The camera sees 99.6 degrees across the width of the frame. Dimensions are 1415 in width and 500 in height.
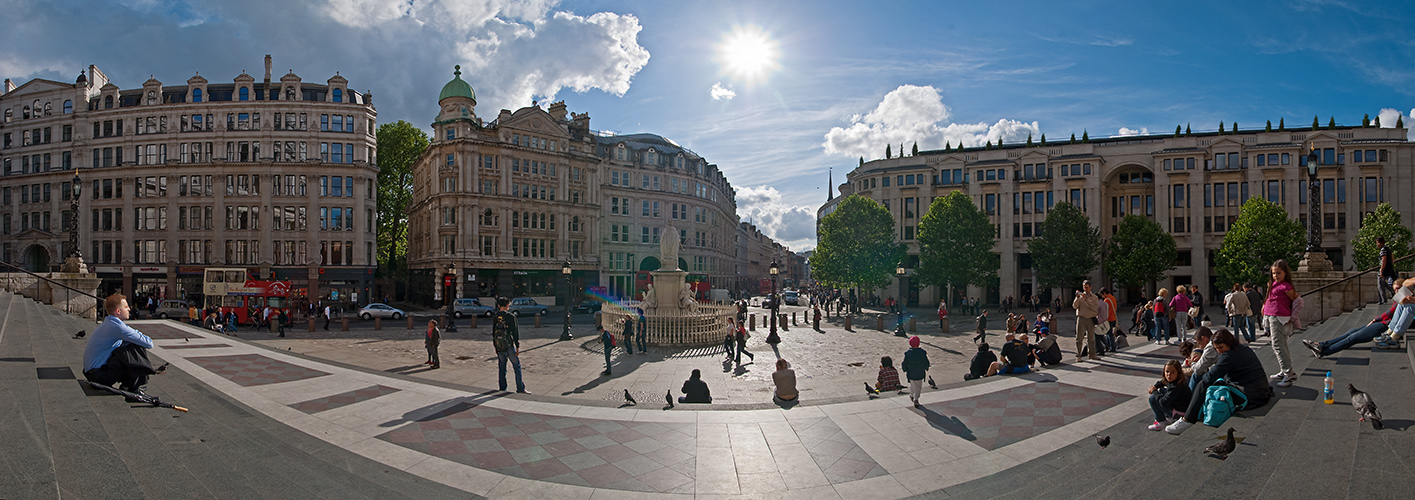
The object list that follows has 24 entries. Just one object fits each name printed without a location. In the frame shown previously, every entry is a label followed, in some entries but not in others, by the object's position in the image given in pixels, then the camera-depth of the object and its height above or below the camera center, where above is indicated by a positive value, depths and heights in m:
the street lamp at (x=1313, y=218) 17.34 +1.14
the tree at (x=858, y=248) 44.81 +0.79
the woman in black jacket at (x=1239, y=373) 7.05 -1.39
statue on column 23.45 +0.57
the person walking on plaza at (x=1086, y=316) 13.24 -1.30
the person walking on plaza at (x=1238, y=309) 14.62 -1.29
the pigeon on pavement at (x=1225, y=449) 5.55 -1.78
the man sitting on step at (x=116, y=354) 6.57 -1.03
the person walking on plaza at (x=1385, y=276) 12.11 -0.40
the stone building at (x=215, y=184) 45.81 +5.97
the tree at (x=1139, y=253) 43.25 +0.34
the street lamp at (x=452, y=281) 46.28 -1.62
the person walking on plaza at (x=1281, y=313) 8.28 -0.86
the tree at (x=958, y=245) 43.84 +0.99
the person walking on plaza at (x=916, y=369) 9.43 -1.76
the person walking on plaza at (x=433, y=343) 15.45 -2.14
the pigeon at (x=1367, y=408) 5.64 -1.47
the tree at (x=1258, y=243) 38.62 +0.94
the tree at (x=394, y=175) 54.12 +7.98
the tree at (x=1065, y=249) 43.72 +0.68
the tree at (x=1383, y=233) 36.41 +1.28
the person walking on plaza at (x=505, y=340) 11.36 -1.54
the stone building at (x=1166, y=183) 46.81 +6.40
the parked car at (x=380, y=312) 34.38 -2.96
